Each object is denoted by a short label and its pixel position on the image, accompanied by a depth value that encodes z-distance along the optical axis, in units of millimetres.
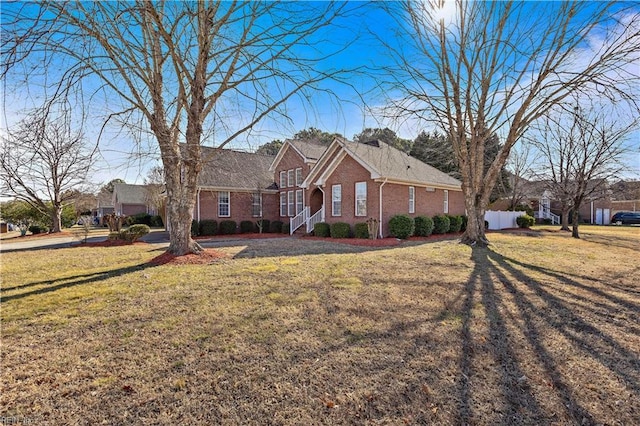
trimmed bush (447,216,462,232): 21234
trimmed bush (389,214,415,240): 16875
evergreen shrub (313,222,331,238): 19016
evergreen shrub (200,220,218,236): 21359
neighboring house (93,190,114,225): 54162
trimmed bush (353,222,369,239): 17078
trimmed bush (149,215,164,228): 35312
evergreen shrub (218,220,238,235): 22250
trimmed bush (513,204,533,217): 33866
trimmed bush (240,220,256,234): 23578
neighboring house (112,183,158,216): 44031
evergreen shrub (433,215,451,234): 19953
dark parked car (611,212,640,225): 37375
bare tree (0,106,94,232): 21155
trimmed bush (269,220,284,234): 24438
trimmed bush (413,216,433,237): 18266
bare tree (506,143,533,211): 31797
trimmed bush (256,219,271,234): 24000
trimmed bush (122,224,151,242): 15938
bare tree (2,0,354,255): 5406
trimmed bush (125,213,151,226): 35844
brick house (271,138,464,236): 17469
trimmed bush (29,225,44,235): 25956
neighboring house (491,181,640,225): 30941
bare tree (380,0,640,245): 9969
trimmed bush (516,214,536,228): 28311
